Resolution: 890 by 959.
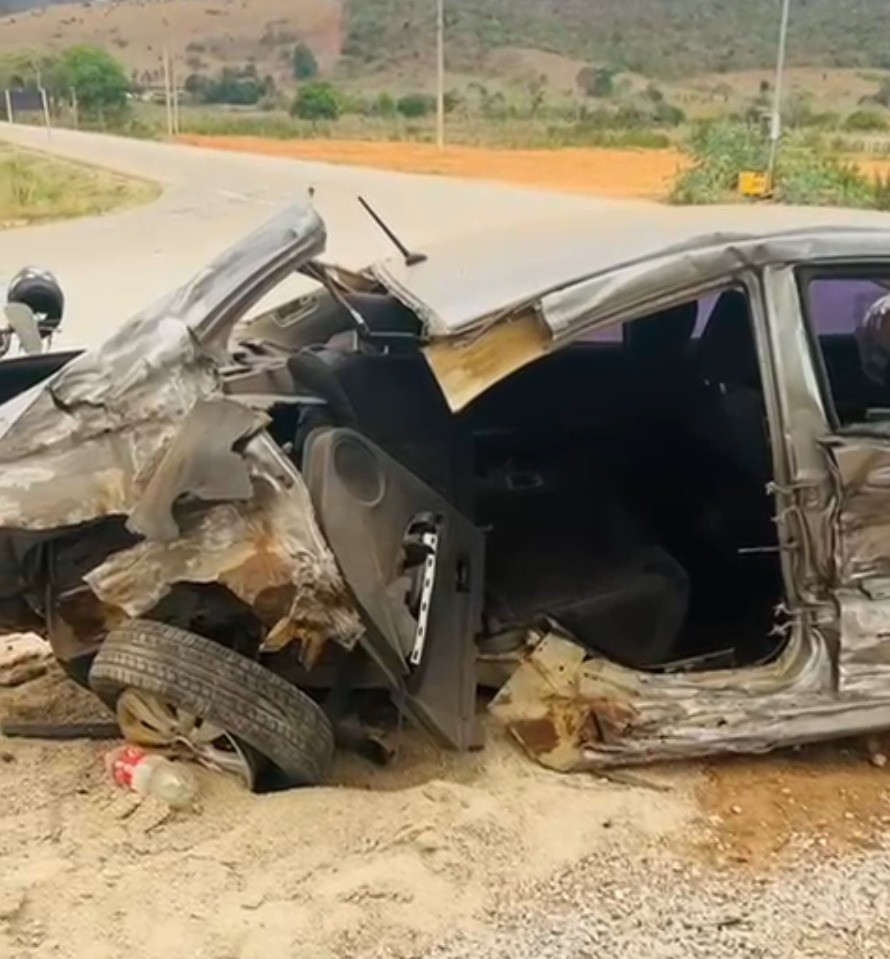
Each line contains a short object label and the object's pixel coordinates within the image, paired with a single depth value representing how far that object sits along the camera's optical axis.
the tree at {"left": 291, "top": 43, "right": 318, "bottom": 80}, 100.97
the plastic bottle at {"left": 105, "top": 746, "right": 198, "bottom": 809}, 3.65
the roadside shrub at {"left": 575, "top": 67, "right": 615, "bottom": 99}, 81.00
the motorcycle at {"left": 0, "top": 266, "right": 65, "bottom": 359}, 5.59
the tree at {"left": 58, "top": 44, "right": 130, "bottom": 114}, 78.75
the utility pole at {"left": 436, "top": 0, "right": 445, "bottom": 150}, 52.98
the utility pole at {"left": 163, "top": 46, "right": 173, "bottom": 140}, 71.10
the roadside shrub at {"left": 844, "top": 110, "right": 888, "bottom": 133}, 56.12
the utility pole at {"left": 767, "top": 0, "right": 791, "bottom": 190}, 30.23
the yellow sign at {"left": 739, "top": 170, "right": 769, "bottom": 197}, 28.16
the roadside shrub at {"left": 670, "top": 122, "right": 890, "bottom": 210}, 26.58
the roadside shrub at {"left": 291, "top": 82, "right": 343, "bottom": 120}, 70.69
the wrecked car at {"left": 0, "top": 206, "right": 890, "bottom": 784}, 3.49
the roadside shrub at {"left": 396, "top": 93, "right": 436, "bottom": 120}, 71.31
